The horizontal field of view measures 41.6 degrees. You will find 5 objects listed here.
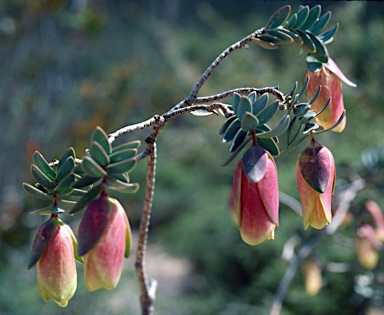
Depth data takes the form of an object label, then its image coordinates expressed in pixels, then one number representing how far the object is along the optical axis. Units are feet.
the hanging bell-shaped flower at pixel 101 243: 1.17
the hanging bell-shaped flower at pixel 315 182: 1.36
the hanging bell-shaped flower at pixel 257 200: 1.27
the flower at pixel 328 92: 1.64
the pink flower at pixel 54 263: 1.29
